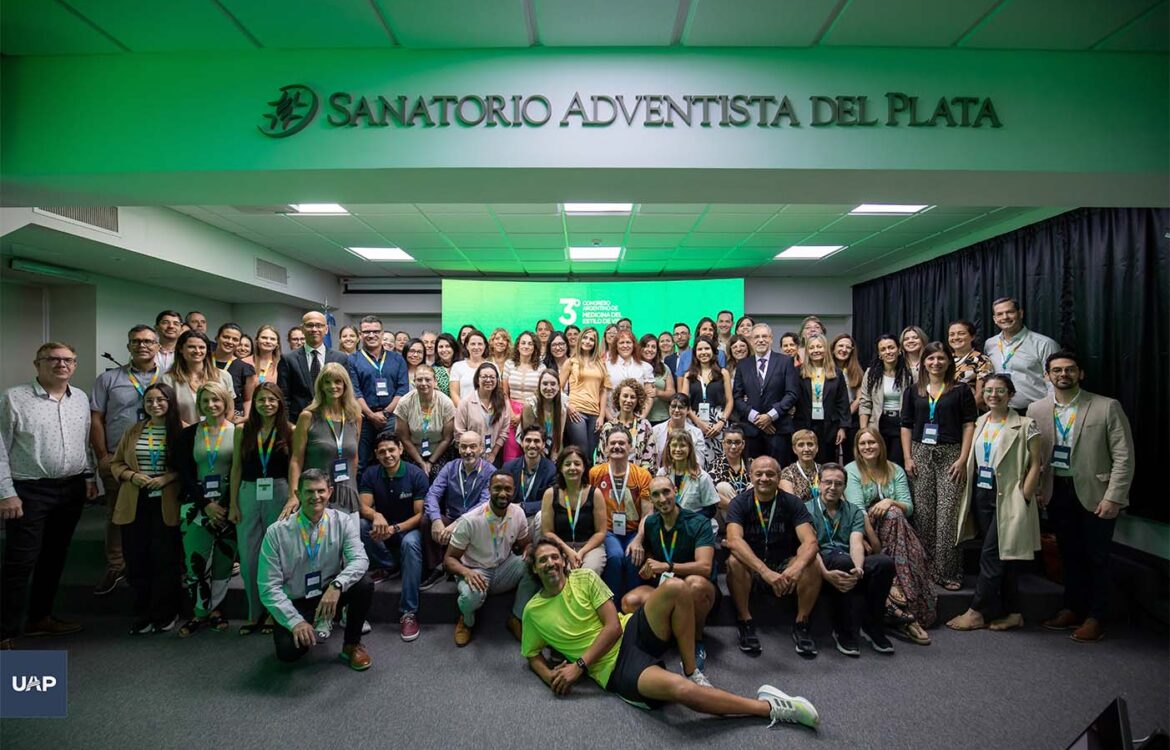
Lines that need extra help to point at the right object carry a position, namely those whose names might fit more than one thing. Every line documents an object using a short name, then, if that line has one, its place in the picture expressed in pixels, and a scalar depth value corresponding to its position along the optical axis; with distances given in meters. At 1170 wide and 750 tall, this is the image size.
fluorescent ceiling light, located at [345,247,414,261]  7.04
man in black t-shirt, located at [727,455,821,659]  2.89
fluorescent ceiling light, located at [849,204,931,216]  5.07
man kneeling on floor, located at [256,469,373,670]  2.61
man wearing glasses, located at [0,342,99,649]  2.71
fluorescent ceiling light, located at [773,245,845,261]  6.79
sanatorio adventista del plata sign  2.41
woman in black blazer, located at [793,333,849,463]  4.06
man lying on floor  2.26
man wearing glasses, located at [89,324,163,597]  3.28
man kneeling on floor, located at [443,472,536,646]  2.99
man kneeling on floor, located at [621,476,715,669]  2.76
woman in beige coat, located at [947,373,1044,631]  3.09
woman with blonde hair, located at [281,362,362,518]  3.00
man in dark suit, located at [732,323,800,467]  4.01
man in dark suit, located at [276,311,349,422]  3.63
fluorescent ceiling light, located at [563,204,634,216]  5.25
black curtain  3.64
